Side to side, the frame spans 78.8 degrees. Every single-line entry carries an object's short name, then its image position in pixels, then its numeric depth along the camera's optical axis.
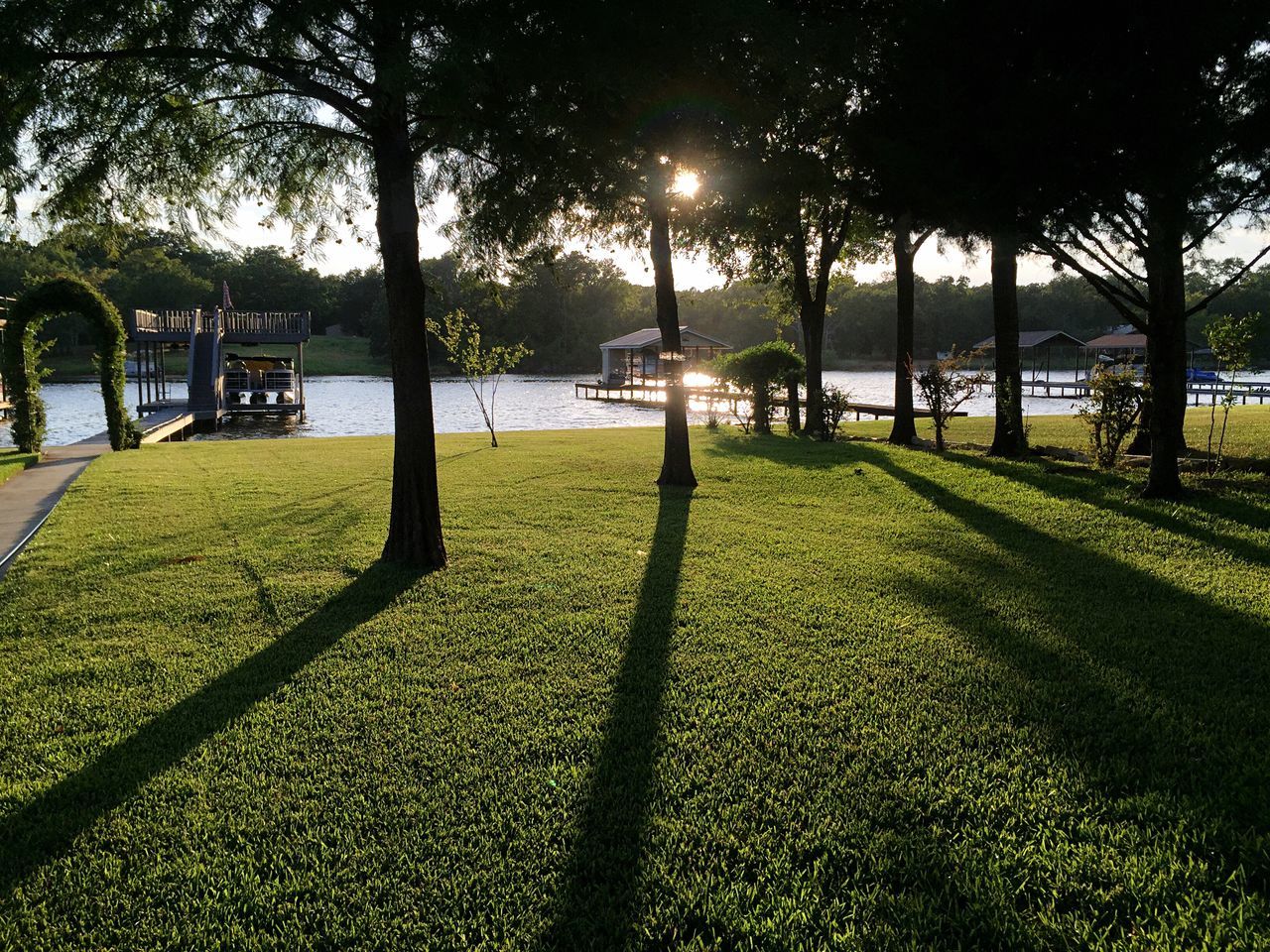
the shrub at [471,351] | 17.67
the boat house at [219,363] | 31.00
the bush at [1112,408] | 9.54
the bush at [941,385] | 12.92
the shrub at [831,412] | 16.38
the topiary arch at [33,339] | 13.62
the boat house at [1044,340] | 41.59
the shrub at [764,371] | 18.67
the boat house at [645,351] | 50.18
